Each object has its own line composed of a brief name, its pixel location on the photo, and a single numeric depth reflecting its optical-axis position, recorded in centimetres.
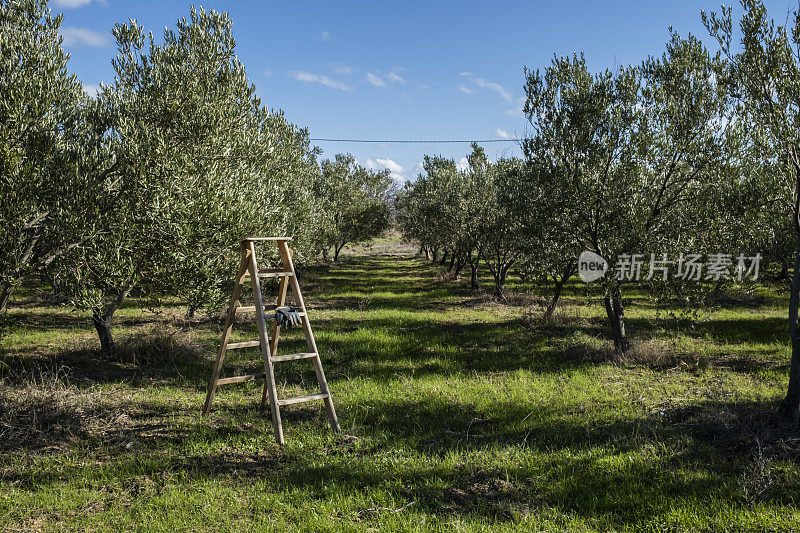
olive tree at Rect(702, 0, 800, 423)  807
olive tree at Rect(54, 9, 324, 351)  845
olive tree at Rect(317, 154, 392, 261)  3847
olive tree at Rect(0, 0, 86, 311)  729
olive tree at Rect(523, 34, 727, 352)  1227
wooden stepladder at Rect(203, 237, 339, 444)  734
